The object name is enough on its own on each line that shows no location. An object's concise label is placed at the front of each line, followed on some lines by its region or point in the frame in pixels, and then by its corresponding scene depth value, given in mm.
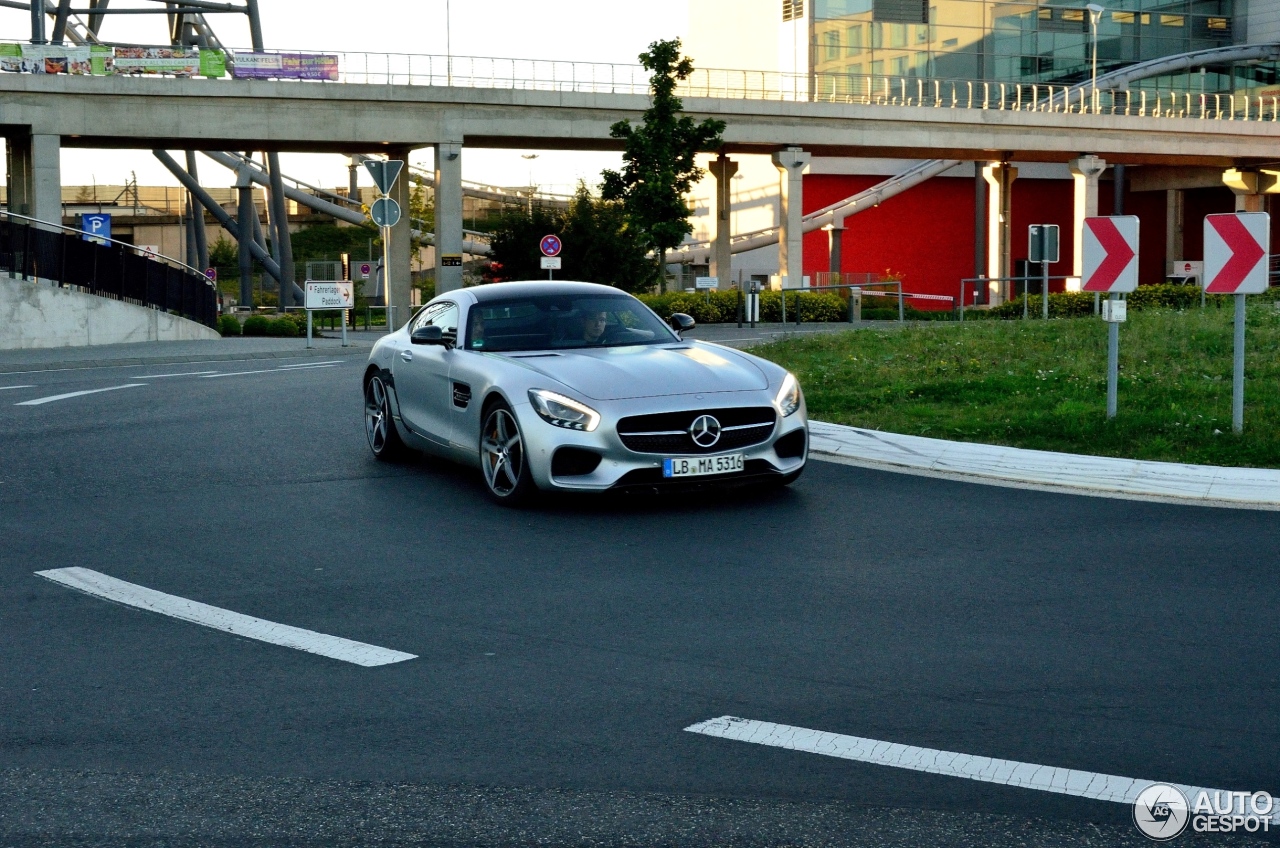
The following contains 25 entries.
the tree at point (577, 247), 44219
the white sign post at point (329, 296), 28250
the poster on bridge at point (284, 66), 48938
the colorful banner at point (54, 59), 46469
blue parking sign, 44688
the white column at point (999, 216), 65562
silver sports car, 9234
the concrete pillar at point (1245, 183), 69625
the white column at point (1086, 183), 63812
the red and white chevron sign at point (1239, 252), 11391
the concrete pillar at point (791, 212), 58656
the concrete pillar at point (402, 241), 53516
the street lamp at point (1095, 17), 63428
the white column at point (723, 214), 59688
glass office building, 69938
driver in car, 10594
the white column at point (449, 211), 52188
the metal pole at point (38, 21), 51094
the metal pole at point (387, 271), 28122
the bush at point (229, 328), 39281
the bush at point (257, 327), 40622
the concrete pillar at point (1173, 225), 76812
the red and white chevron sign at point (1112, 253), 12203
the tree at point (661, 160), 47438
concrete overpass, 47531
